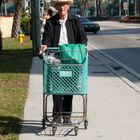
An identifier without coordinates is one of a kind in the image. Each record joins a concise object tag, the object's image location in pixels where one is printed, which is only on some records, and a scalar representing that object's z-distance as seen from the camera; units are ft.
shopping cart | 23.52
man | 24.71
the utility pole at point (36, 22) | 74.64
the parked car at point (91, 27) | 155.53
